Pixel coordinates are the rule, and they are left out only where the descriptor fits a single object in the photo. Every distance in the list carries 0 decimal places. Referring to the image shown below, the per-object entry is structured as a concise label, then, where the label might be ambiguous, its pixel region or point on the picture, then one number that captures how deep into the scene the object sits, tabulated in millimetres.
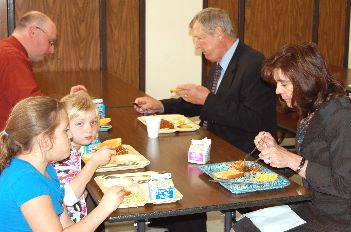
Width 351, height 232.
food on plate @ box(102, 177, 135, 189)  2341
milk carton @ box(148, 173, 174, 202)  2162
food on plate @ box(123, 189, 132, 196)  2229
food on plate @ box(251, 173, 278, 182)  2396
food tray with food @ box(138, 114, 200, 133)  3286
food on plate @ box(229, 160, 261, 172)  2547
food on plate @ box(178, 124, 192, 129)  3319
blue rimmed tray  2312
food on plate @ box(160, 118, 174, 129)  3312
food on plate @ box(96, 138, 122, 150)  2852
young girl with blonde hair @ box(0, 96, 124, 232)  1979
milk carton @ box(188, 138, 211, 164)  2656
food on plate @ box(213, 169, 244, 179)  2428
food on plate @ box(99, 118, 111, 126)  3324
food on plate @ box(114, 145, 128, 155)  2787
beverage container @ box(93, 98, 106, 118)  3471
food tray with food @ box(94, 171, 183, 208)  2164
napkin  2428
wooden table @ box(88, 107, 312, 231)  2125
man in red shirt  3520
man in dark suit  3438
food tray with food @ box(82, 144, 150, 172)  2584
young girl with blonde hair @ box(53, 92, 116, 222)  2617
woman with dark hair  2383
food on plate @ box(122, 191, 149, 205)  2160
